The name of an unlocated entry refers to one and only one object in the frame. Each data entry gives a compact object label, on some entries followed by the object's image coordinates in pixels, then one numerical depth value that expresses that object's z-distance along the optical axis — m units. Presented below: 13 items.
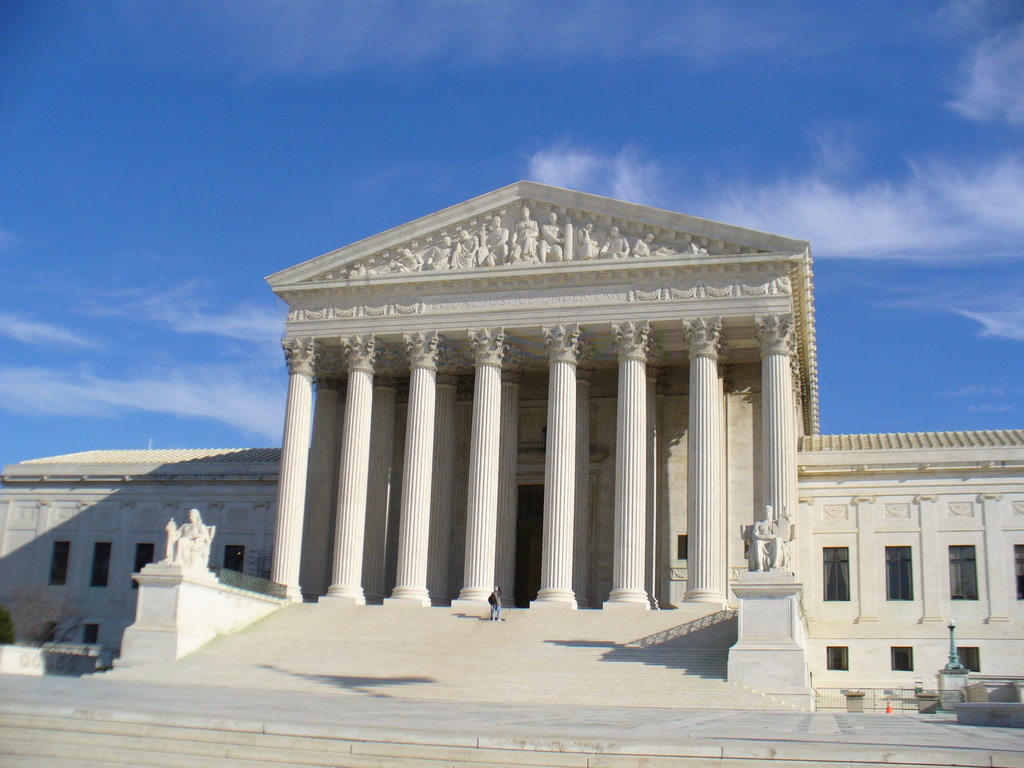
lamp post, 38.47
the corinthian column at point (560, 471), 40.72
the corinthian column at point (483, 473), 41.81
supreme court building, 41.00
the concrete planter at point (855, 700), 38.44
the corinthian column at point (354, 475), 43.16
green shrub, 36.16
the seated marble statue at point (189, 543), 36.56
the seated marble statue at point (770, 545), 32.16
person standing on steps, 38.78
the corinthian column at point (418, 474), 42.47
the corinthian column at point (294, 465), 43.69
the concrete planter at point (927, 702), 35.09
